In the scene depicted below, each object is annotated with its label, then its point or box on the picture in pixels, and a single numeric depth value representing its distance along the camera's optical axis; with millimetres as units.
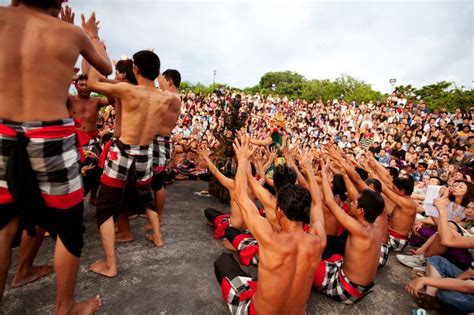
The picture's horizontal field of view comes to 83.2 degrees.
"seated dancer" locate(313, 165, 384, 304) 2541
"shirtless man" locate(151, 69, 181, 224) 3500
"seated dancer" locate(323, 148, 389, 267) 3389
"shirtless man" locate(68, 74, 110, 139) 3500
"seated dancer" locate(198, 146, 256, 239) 2965
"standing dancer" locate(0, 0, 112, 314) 1467
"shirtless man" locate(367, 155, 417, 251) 3755
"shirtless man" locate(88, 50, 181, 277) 2568
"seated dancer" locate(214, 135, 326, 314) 1831
